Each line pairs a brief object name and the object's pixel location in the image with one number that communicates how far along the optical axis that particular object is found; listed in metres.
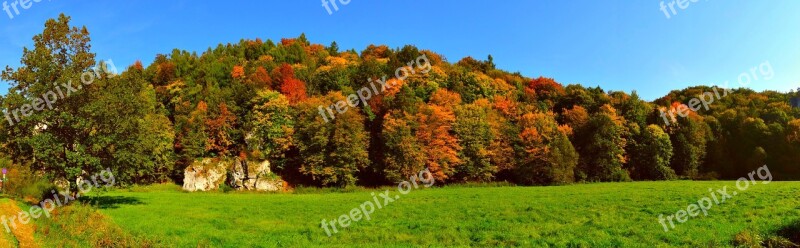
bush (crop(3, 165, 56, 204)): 38.06
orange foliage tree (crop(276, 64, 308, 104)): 86.69
